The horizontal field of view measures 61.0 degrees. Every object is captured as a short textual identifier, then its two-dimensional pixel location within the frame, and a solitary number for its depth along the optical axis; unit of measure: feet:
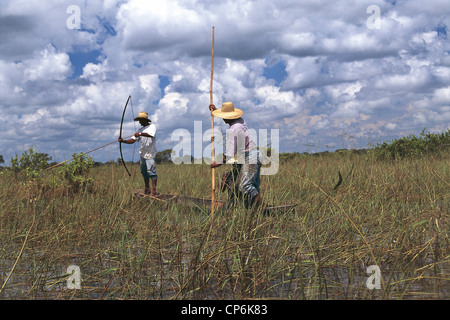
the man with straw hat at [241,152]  18.15
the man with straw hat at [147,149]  27.76
